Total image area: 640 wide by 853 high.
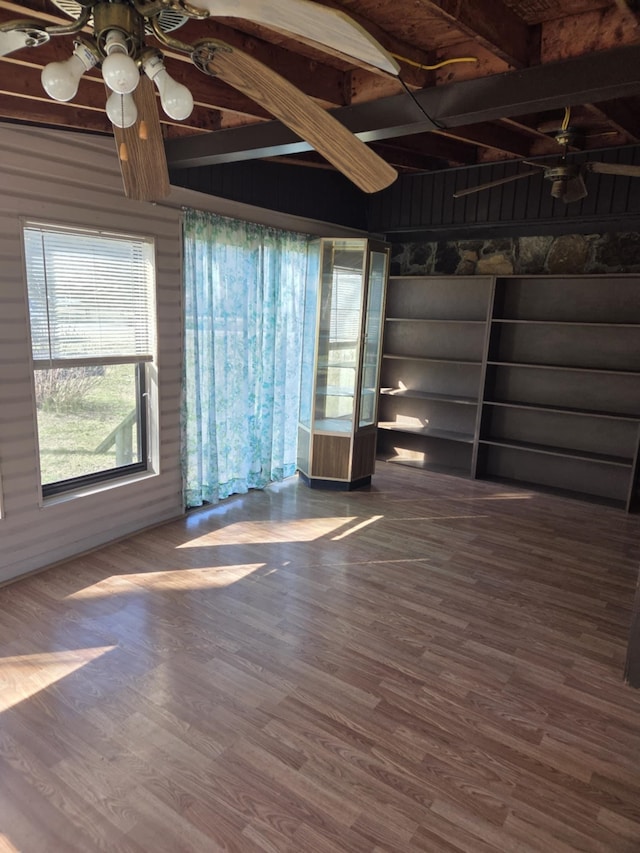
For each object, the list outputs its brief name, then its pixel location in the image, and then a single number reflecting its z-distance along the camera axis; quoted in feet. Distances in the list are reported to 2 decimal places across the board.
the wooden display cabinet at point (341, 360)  16.08
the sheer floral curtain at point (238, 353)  13.92
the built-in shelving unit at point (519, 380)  16.53
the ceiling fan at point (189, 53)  3.87
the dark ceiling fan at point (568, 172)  9.97
